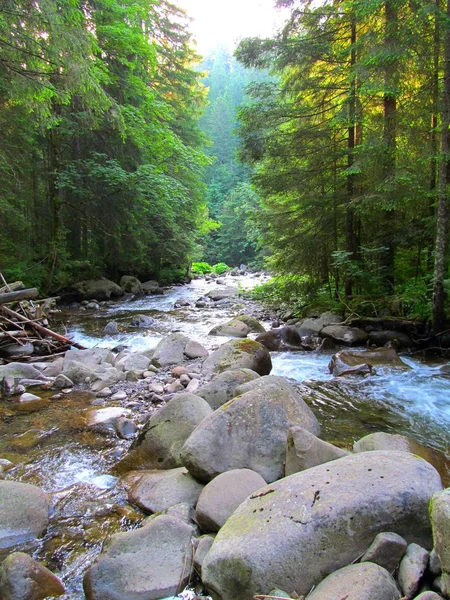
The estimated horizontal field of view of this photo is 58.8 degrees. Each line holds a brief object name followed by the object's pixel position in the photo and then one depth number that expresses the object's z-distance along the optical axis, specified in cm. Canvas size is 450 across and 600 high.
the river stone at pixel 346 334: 945
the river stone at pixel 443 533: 198
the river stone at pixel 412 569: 211
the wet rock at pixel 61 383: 675
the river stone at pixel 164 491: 352
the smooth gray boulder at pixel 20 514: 316
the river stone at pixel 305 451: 340
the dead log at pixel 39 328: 843
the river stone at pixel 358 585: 205
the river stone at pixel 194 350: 854
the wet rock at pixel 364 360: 754
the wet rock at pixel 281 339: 943
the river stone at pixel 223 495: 305
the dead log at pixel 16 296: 799
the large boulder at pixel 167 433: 430
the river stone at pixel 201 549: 273
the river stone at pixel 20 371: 697
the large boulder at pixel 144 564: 259
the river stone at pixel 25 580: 253
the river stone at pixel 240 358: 710
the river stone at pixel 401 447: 383
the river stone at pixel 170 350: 822
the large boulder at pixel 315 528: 236
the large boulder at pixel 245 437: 367
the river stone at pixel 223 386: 529
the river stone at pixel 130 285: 1982
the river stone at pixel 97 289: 1664
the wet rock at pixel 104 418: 518
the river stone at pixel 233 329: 1068
